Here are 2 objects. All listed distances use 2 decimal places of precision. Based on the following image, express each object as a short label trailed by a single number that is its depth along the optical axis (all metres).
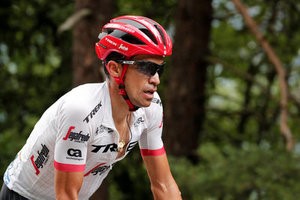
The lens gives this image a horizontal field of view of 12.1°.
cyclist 7.48
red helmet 7.67
